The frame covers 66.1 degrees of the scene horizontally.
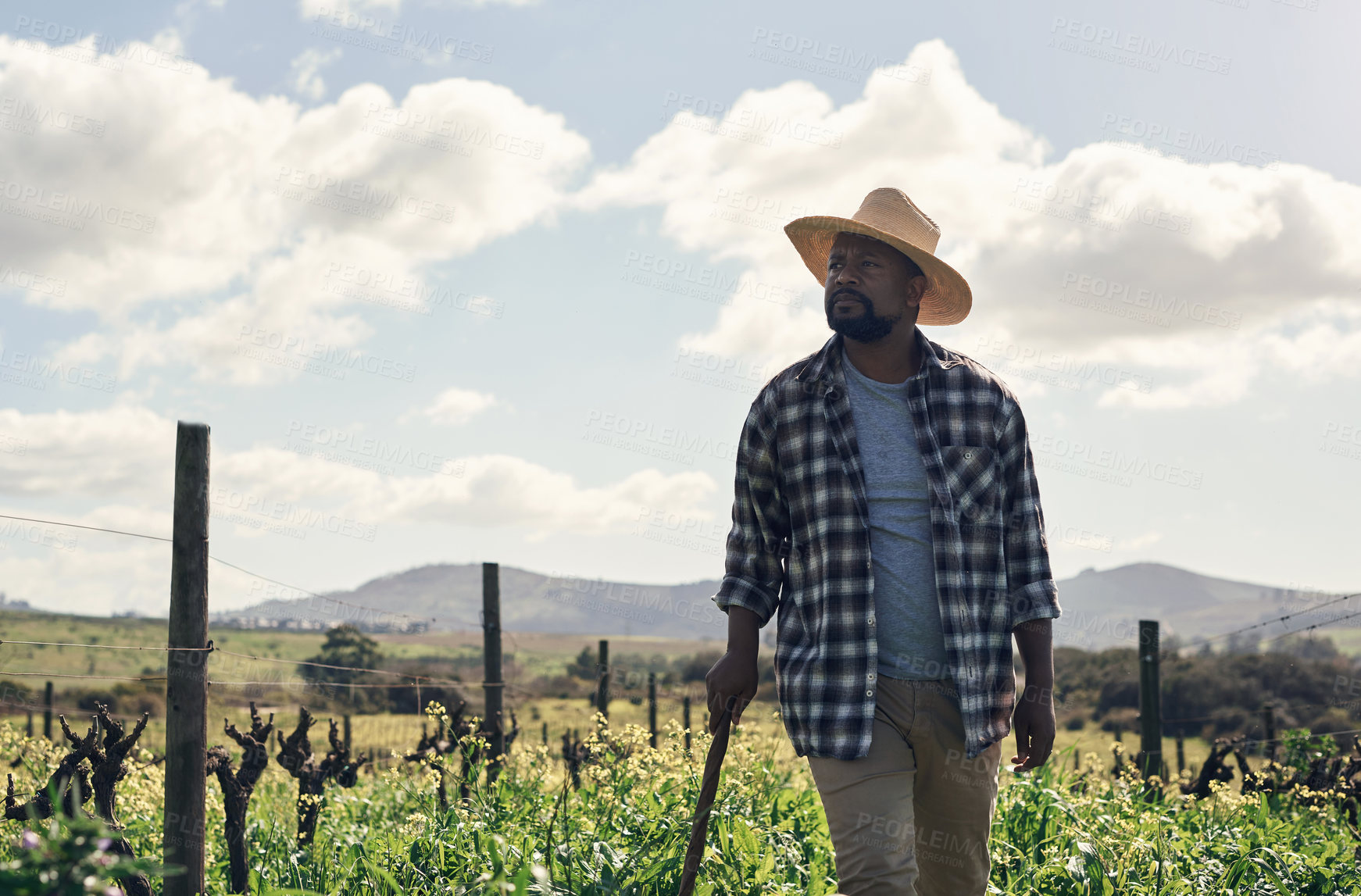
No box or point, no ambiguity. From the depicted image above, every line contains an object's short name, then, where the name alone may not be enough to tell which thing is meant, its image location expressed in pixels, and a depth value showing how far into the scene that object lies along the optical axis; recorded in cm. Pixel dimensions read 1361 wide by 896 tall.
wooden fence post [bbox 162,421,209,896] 471
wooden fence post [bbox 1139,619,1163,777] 941
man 322
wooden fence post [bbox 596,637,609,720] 953
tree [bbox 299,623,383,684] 5156
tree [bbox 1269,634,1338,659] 9019
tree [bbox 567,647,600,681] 5179
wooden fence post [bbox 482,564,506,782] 734
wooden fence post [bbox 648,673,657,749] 1249
